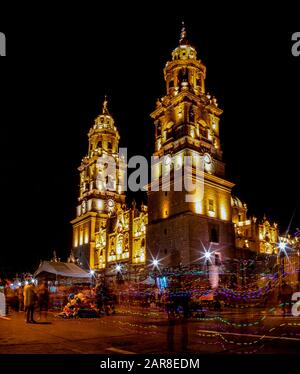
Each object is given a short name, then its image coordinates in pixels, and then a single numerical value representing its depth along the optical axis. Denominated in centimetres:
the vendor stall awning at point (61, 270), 2917
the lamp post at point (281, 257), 3614
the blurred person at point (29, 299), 1652
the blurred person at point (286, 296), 2177
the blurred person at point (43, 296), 1942
